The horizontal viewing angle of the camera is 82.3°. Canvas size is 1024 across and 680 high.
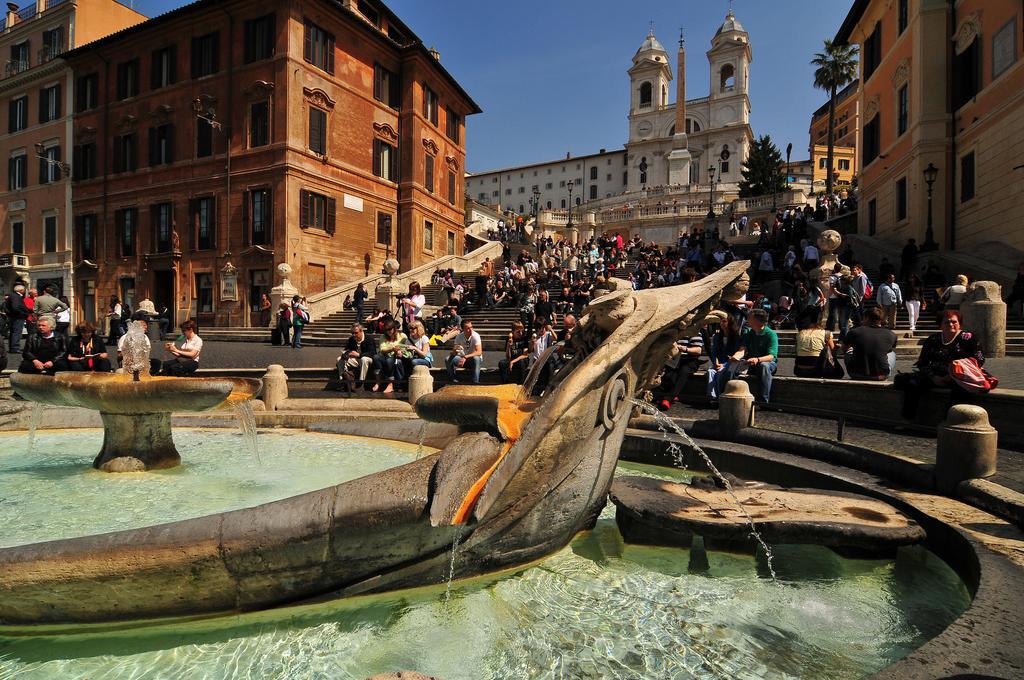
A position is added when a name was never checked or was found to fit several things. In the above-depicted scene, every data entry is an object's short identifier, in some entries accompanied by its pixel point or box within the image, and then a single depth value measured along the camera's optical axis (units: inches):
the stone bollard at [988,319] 460.4
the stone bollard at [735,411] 232.5
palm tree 2018.6
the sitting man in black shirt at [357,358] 433.1
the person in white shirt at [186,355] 362.6
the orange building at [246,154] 1089.4
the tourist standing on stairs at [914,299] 569.6
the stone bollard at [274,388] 331.3
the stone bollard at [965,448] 152.2
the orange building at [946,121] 675.4
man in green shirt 315.0
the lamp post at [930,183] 737.0
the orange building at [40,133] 1359.5
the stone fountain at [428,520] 95.7
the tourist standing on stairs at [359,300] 898.1
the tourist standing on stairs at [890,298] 542.0
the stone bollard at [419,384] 334.6
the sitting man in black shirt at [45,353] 384.2
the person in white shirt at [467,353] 442.3
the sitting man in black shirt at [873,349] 304.8
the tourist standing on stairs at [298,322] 799.7
